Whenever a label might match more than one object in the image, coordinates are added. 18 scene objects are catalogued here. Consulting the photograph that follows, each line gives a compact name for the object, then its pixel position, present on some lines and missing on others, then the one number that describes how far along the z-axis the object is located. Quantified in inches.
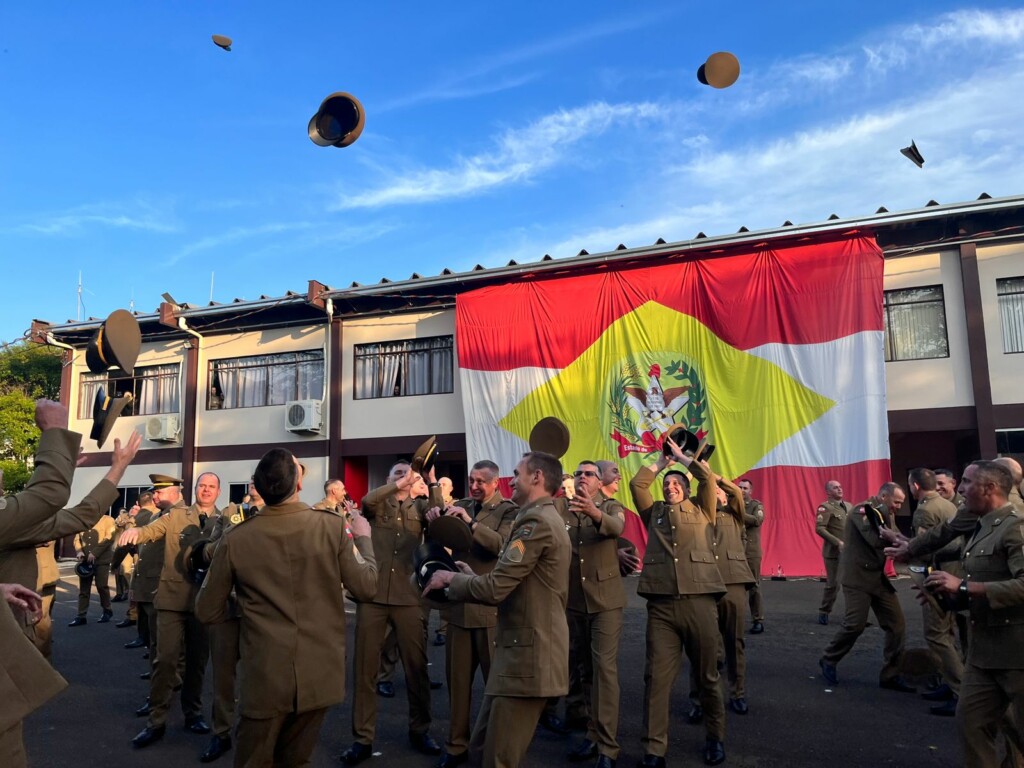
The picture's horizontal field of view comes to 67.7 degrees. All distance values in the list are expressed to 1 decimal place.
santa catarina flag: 581.0
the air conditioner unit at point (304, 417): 759.7
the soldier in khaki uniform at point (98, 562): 482.0
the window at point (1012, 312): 584.1
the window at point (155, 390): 860.0
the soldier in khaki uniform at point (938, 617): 257.6
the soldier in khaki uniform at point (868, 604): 283.3
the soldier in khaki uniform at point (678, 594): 211.0
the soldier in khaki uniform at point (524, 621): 148.6
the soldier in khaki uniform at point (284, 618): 140.2
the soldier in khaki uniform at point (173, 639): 236.8
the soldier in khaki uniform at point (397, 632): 218.4
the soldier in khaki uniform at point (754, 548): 393.4
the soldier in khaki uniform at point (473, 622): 209.0
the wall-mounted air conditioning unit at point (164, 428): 820.0
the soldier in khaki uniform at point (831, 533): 410.6
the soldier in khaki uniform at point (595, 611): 205.2
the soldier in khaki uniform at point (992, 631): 158.9
